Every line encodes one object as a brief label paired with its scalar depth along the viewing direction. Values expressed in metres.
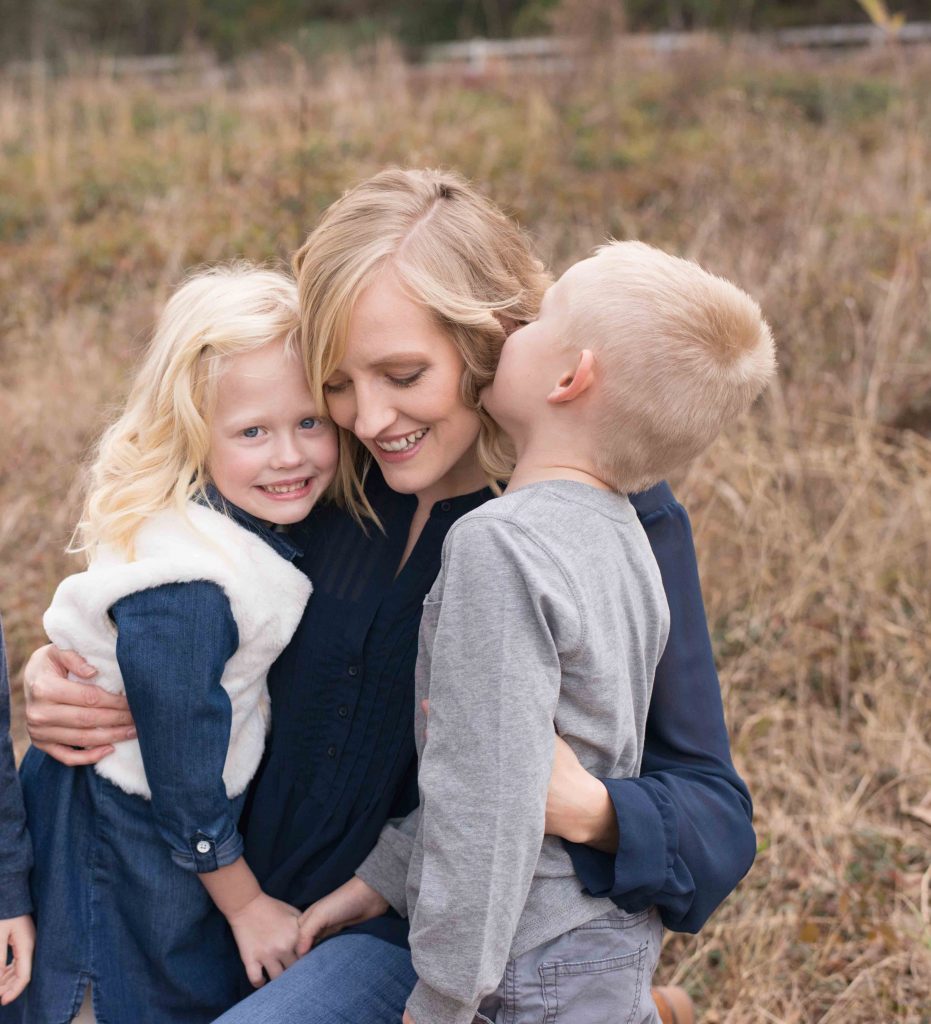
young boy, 1.38
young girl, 1.72
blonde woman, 1.66
